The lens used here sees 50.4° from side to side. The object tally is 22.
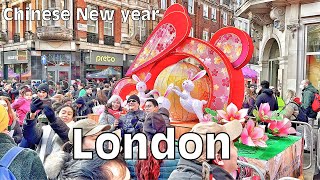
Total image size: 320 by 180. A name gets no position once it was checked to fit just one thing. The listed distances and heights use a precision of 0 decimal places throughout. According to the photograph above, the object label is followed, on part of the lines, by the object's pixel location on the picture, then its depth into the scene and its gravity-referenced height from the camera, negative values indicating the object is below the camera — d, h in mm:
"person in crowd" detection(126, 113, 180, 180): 3342 -809
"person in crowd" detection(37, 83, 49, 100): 6523 -152
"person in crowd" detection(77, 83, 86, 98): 10798 -283
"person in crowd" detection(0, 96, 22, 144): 4652 -643
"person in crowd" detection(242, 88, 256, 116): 8461 -450
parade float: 4789 +74
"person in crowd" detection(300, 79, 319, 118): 8312 -362
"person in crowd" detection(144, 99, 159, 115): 4918 -330
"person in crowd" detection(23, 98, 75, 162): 3789 -548
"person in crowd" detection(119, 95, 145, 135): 4672 -504
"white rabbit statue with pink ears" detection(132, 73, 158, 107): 6019 -116
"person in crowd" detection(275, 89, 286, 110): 8966 -530
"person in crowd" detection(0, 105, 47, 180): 2174 -504
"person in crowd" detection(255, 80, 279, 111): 7164 -315
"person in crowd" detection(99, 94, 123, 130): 5430 -479
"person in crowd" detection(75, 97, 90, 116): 8320 -589
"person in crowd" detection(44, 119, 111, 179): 2678 -507
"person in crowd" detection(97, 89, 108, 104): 8780 -361
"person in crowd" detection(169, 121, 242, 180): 2307 -565
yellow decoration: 5895 -47
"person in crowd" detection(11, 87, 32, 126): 6580 -446
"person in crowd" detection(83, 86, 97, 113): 9064 -452
